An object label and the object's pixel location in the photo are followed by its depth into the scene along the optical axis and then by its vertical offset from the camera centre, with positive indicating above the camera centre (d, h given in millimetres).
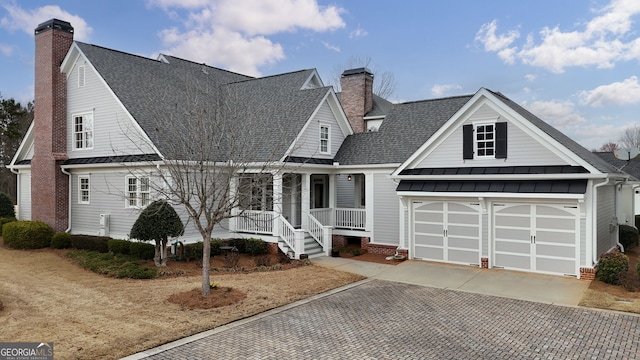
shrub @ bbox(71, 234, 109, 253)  17375 -2557
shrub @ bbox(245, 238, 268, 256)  17766 -2731
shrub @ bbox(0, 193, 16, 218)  24094 -1480
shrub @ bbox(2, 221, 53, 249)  18766 -2374
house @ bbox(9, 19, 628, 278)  14422 +571
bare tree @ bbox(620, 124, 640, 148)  69688 +7535
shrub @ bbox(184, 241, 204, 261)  16469 -2705
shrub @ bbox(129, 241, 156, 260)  15953 -2605
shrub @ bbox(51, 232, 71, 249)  18641 -2615
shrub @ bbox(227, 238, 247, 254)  18016 -2647
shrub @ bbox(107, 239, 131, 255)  16531 -2540
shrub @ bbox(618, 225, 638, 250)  19703 -2540
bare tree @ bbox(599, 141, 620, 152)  75688 +6386
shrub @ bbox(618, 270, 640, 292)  12192 -2907
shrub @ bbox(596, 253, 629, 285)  12898 -2615
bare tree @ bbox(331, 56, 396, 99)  50500 +12308
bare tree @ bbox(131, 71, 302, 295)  11352 +1644
